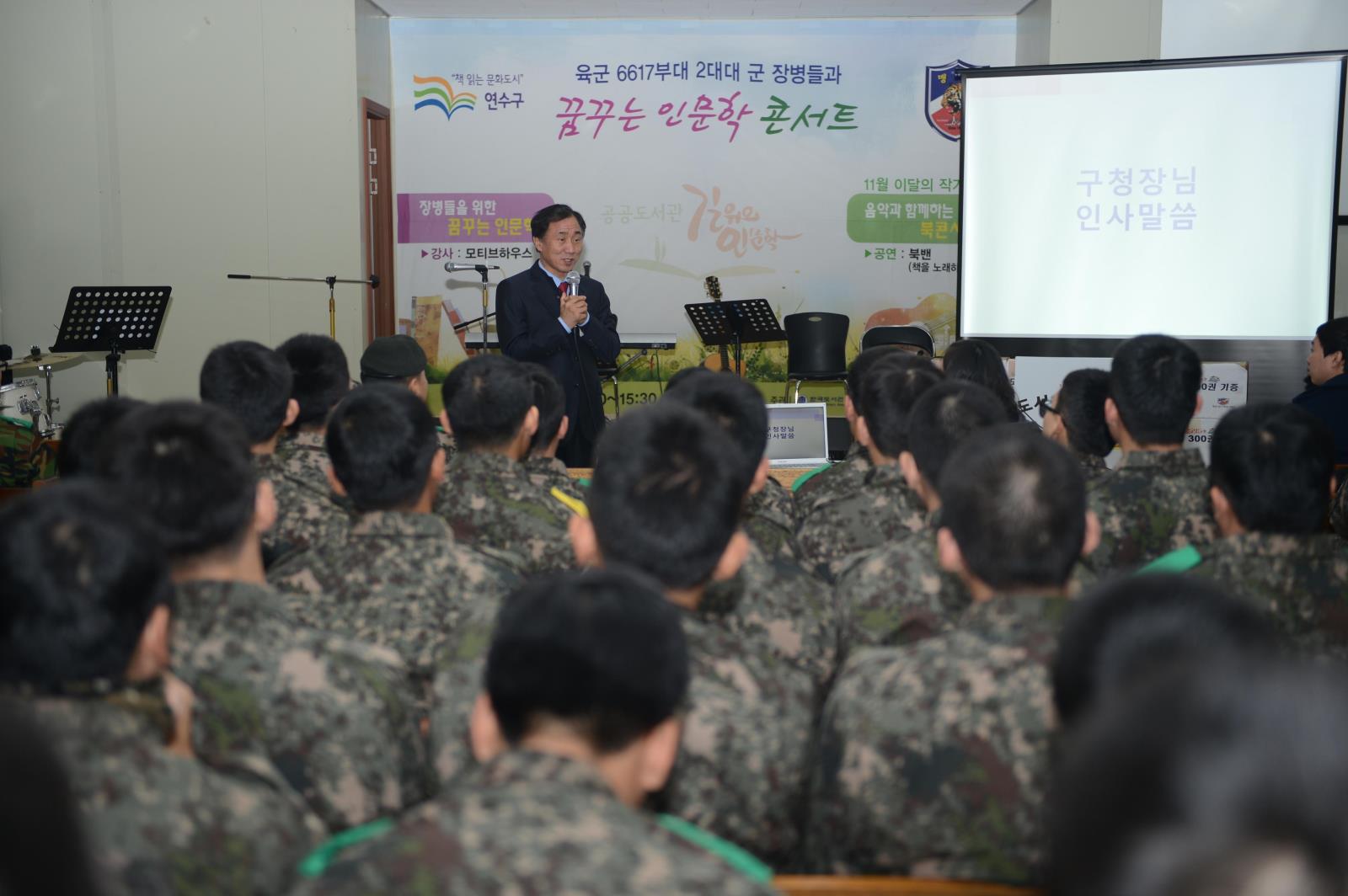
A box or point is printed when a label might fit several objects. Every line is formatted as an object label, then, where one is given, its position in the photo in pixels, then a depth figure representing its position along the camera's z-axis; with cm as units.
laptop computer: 430
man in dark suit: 514
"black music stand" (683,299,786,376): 564
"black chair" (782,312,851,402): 665
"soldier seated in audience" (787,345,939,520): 303
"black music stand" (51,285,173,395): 528
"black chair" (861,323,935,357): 646
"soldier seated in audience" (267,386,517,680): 196
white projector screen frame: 486
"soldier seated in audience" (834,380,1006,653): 203
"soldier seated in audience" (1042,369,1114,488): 327
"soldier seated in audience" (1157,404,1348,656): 211
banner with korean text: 738
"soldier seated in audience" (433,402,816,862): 143
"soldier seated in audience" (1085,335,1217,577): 272
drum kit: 538
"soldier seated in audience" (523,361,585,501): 308
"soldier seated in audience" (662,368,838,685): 193
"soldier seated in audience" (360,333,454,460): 434
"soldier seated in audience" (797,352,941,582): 267
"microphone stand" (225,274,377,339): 674
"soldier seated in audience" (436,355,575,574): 263
